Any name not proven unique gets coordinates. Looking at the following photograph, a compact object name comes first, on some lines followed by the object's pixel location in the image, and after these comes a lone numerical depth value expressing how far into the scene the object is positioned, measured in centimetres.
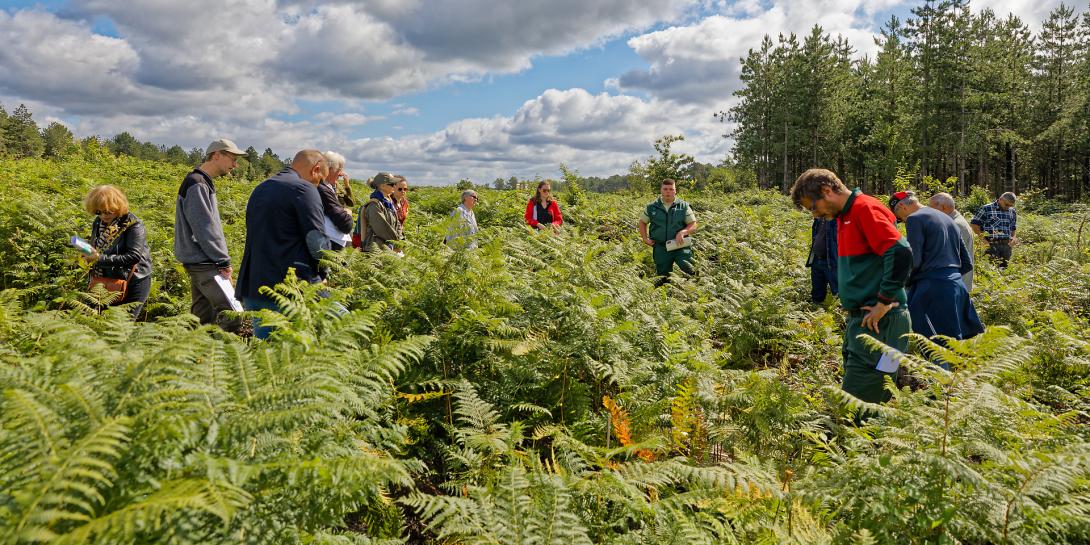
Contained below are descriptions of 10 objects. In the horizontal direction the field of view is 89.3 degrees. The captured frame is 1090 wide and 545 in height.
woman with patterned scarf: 561
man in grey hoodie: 534
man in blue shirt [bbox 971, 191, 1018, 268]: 1142
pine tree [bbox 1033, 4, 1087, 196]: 4203
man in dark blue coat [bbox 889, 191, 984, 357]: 539
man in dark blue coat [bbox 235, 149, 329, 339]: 468
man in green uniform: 893
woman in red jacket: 1071
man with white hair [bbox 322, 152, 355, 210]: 631
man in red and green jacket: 418
